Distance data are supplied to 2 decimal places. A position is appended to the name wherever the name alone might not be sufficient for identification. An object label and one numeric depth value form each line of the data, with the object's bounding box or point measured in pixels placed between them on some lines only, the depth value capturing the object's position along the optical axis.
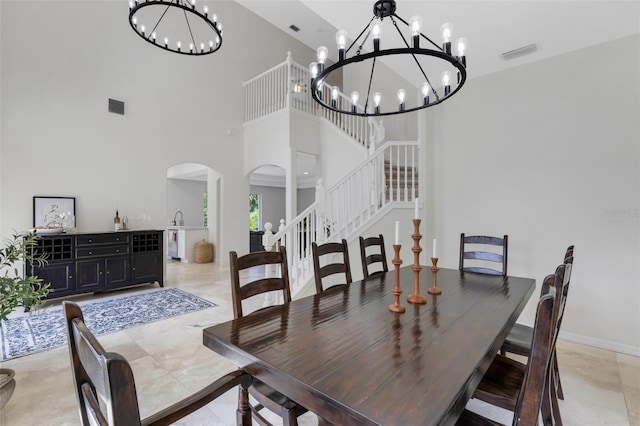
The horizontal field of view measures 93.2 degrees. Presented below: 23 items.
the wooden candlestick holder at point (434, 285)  2.00
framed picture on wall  4.43
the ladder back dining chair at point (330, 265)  2.18
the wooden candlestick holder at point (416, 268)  1.78
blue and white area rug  3.02
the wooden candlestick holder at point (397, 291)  1.66
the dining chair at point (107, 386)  0.57
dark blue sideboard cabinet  4.21
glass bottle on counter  5.08
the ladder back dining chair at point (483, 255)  2.66
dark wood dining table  0.89
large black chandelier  1.68
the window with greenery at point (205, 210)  10.08
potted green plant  1.64
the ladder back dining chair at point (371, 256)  2.53
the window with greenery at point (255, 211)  12.40
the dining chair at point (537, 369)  0.83
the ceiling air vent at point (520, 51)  2.96
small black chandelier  5.52
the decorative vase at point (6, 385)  1.77
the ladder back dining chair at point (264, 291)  1.34
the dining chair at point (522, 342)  1.83
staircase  3.74
